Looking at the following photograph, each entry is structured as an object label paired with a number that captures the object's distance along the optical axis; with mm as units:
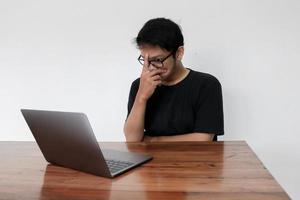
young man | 1298
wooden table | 634
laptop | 725
